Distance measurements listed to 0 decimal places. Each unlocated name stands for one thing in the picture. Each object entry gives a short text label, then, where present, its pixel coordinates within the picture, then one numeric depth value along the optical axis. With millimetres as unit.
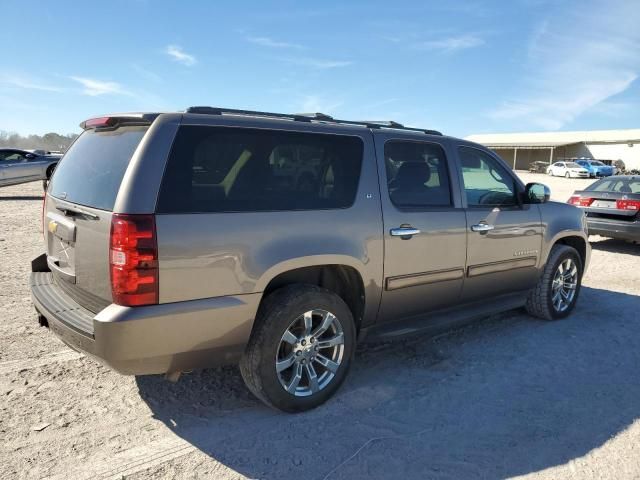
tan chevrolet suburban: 2645
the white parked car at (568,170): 40875
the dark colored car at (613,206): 8969
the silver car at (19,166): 16828
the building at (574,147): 53438
